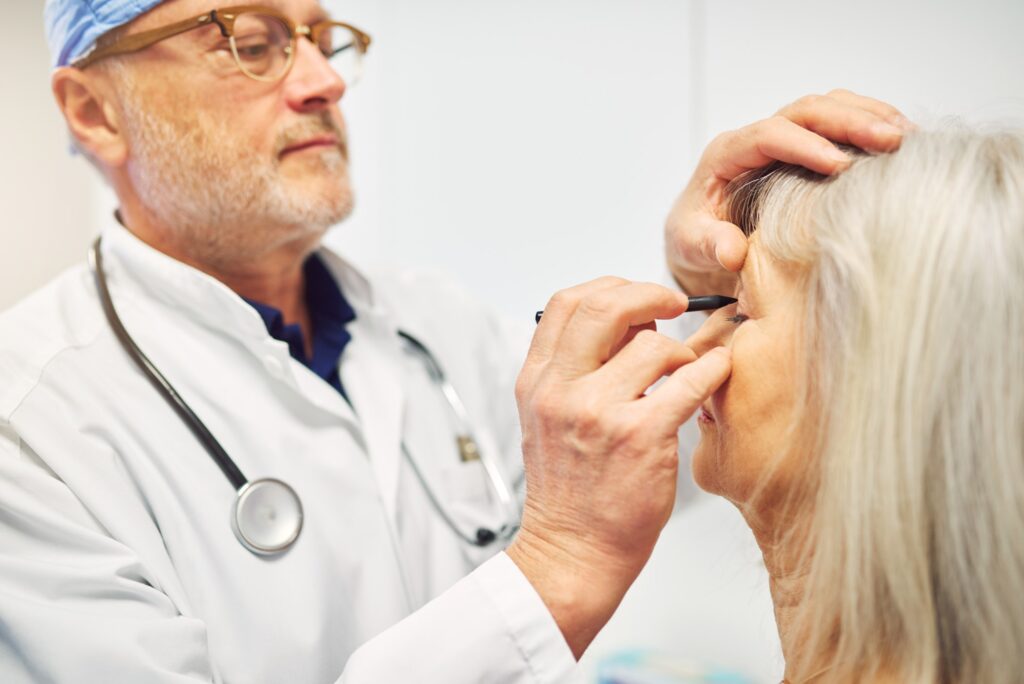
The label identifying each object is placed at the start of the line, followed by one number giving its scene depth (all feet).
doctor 2.37
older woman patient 2.04
